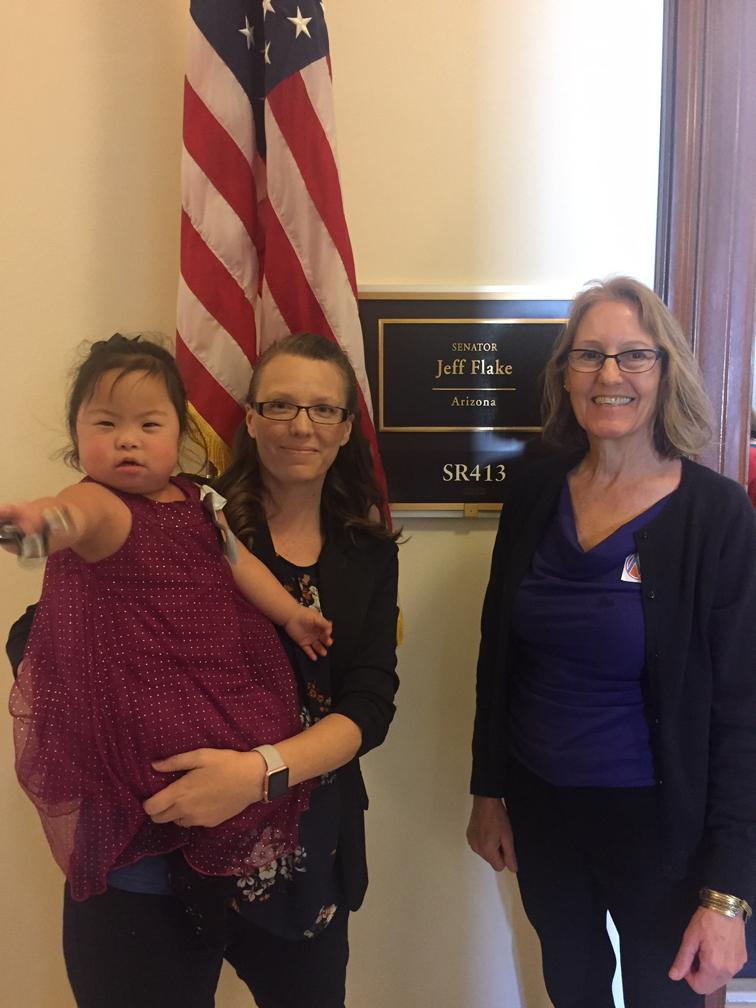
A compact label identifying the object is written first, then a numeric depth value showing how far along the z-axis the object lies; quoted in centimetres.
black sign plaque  149
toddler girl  85
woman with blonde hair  104
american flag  124
